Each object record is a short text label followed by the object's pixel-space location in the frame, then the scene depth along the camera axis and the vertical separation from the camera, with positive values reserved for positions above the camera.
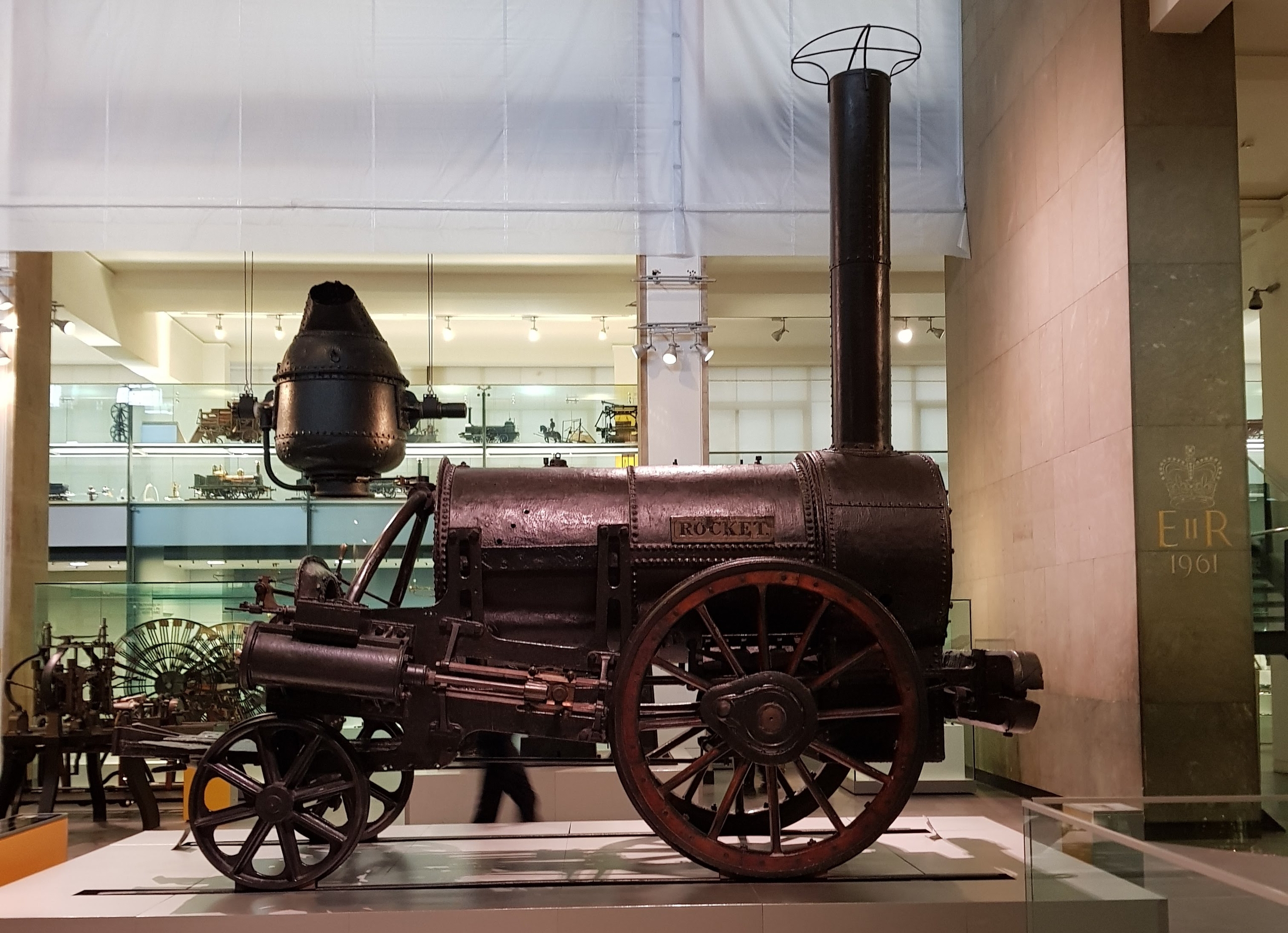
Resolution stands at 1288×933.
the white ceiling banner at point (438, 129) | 11.30 +3.63
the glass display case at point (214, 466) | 12.21 +0.82
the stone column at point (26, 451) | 11.60 +0.94
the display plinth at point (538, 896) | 5.11 -1.38
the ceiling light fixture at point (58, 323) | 13.47 +2.38
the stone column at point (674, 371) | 11.44 +1.57
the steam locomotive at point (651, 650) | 5.38 -0.40
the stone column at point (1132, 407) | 7.78 +0.91
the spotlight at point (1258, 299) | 12.54 +2.38
